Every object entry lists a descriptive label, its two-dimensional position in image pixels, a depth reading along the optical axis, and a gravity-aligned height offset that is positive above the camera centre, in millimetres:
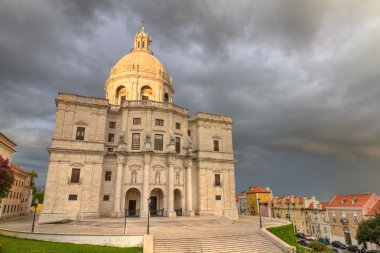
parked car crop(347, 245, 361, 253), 44781 -8340
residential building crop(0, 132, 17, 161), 38750 +7912
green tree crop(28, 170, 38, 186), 61538 +5636
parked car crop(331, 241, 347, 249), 48544 -8420
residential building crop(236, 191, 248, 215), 86062 -1407
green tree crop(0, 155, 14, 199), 24848 +2030
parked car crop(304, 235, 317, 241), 52131 -7642
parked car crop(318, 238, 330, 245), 53881 -8313
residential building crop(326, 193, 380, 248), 48938 -2684
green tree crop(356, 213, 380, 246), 37281 -4581
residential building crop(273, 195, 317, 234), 64250 -2694
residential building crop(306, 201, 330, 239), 57562 -4730
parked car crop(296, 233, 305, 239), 54906 -7571
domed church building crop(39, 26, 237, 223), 35094 +5611
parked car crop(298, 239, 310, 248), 45262 -7595
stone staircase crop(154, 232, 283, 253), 21516 -3859
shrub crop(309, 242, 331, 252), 29925 -5425
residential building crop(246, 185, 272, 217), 74688 -407
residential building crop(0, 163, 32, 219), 44438 +163
